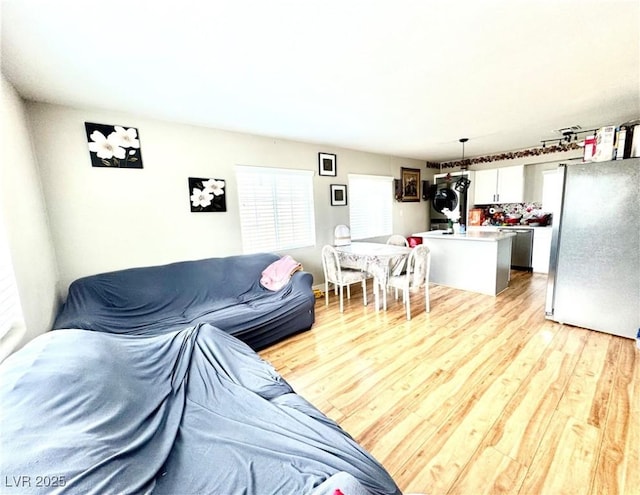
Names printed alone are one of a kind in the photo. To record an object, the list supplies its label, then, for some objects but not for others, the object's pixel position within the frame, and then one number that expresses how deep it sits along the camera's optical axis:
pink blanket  3.07
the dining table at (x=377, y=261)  3.24
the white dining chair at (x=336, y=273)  3.42
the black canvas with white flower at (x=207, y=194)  3.07
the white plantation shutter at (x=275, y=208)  3.53
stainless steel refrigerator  2.39
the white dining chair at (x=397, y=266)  3.38
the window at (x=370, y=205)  4.82
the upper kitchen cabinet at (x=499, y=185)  5.21
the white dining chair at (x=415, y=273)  3.14
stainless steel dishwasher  4.97
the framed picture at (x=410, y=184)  5.65
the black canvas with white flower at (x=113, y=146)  2.48
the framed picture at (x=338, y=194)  4.41
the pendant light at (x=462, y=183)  4.19
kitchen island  3.74
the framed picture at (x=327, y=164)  4.21
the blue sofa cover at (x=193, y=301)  2.25
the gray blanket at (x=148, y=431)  0.76
